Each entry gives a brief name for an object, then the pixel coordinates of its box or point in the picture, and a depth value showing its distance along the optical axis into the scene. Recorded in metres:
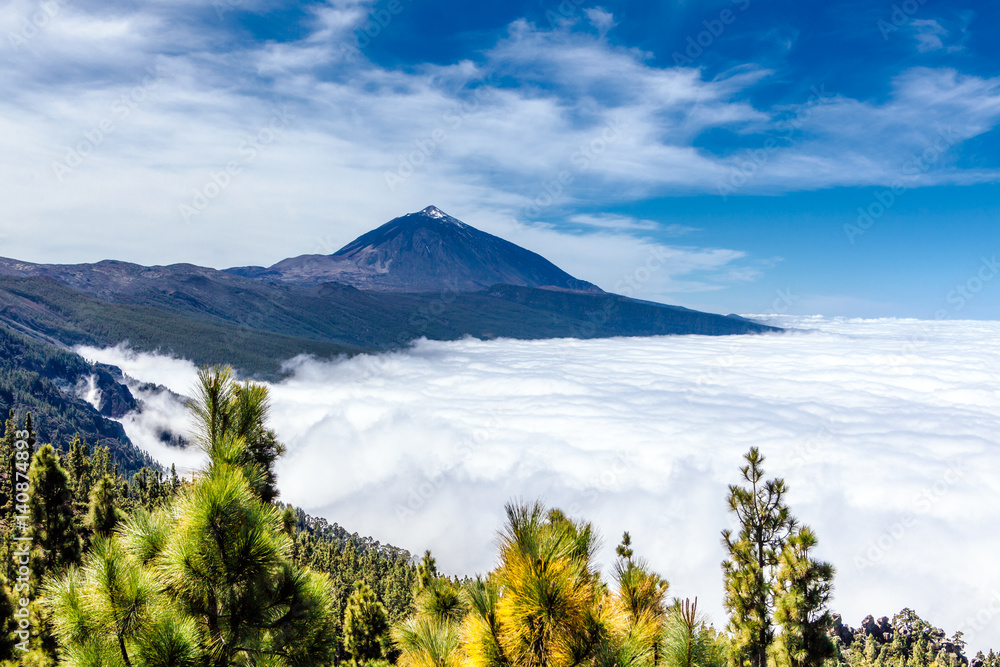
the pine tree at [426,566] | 23.77
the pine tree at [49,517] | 13.46
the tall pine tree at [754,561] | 14.27
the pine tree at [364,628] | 30.39
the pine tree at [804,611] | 12.96
